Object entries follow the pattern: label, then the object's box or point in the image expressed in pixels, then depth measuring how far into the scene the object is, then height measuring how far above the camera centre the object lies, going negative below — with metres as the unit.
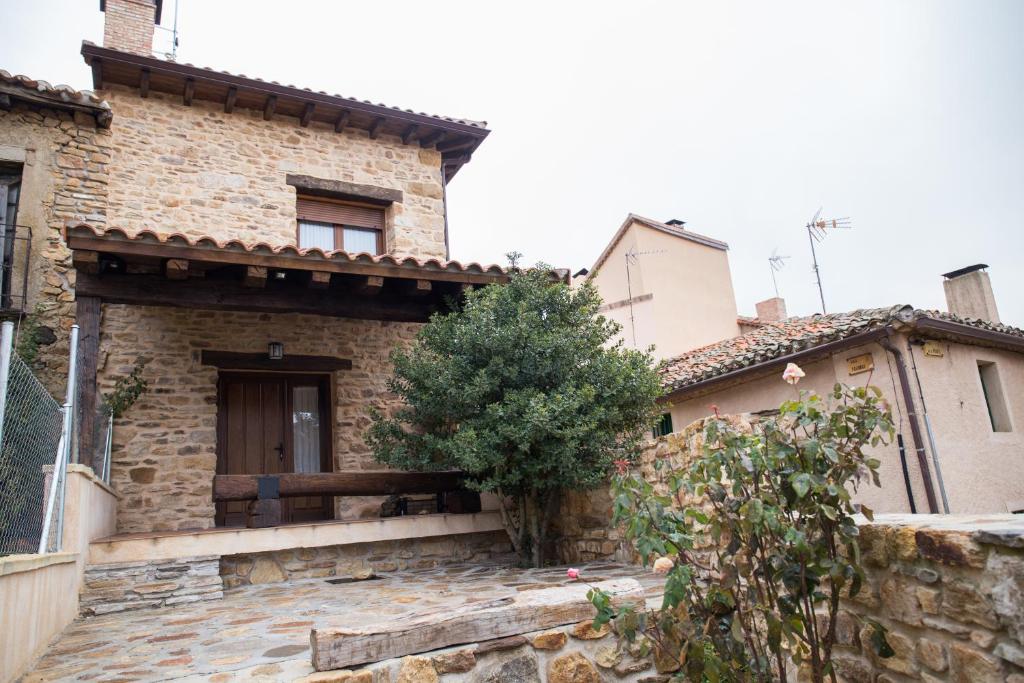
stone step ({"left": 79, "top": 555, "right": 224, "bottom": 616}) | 4.67 -0.50
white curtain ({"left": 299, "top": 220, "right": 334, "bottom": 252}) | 8.23 +3.28
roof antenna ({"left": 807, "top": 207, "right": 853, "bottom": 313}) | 12.39 +4.26
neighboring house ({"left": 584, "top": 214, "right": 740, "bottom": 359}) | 13.31 +3.76
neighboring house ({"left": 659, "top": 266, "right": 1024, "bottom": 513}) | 7.61 +0.86
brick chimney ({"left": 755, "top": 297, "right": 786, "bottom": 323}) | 14.29 +3.27
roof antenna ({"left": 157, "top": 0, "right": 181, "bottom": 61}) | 9.27 +6.52
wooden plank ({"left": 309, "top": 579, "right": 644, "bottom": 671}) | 2.69 -0.59
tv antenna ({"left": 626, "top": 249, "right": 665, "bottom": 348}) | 13.40 +4.27
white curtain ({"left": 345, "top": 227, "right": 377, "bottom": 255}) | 8.47 +3.27
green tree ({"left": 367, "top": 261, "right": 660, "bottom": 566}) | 5.10 +0.67
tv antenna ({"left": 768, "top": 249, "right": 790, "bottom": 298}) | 14.52 +4.31
